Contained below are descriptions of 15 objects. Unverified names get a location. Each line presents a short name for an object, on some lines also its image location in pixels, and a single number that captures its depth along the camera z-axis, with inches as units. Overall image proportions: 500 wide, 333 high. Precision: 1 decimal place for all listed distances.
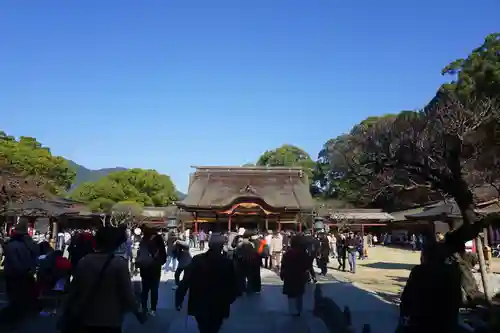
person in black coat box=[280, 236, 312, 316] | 305.0
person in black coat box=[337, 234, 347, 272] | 682.8
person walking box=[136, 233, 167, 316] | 294.7
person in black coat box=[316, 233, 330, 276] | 587.5
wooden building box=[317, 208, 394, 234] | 1370.6
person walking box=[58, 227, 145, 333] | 134.6
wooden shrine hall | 1316.4
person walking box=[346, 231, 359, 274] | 643.5
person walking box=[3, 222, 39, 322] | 250.4
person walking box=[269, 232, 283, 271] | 635.0
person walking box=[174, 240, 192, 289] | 393.7
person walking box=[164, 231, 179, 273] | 574.9
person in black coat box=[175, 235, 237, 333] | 178.4
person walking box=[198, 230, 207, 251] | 1076.2
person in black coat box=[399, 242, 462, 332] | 148.4
